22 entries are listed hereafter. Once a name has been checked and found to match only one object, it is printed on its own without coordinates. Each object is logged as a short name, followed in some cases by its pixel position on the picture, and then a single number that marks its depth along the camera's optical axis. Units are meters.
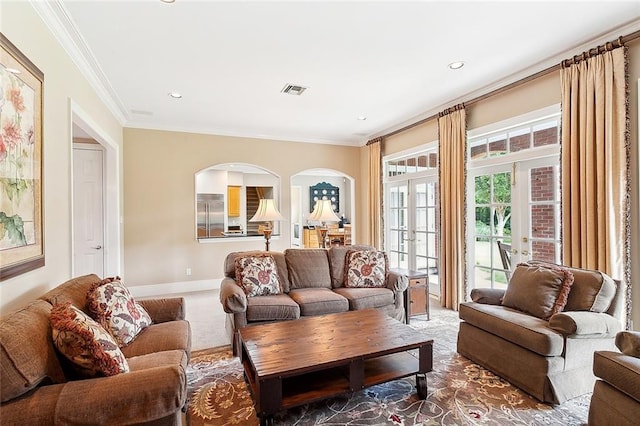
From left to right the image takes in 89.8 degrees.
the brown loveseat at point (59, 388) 1.30
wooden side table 3.96
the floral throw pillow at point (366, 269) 3.83
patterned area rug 2.06
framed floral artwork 1.79
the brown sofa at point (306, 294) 3.05
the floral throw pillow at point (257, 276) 3.40
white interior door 4.46
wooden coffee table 1.89
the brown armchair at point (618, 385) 1.68
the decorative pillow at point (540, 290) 2.49
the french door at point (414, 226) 5.05
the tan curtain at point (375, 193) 6.03
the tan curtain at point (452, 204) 4.23
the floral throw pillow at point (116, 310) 2.12
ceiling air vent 3.82
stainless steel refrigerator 8.67
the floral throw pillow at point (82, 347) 1.54
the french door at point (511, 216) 3.39
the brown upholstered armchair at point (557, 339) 2.19
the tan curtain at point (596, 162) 2.67
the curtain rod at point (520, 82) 2.63
